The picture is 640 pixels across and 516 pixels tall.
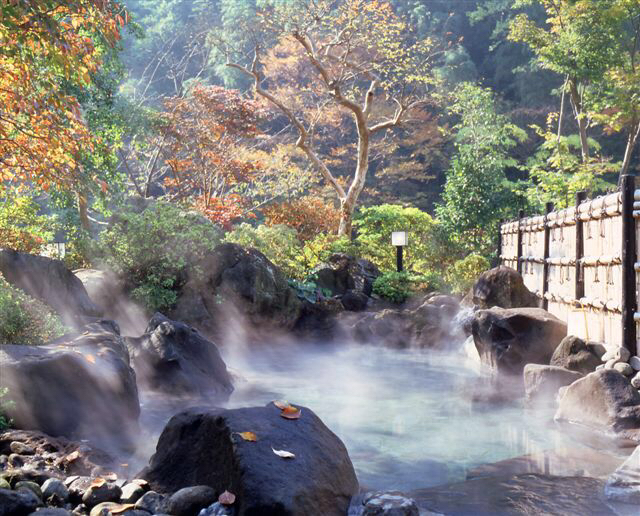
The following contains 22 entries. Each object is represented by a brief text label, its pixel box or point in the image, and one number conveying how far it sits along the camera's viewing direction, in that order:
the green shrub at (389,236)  19.64
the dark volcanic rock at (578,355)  8.02
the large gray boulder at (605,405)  6.34
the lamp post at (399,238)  17.19
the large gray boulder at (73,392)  5.54
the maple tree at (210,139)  18.36
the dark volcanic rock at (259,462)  3.83
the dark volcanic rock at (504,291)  11.98
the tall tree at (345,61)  20.20
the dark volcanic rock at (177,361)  7.95
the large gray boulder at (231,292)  12.52
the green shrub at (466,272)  16.45
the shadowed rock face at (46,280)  8.61
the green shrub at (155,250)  12.07
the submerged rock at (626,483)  4.57
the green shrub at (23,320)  6.50
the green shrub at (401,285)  16.41
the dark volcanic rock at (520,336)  9.47
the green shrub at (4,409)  5.26
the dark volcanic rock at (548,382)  7.84
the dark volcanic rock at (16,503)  3.69
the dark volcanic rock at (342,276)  16.16
